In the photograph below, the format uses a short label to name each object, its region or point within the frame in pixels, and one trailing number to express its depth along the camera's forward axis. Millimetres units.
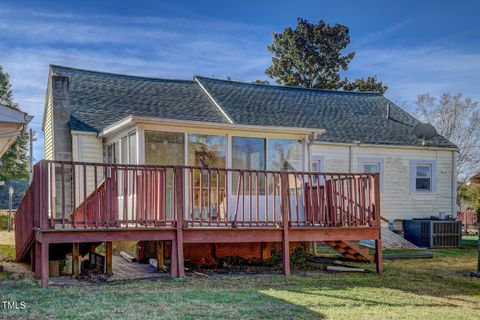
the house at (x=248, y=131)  11094
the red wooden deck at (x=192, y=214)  8453
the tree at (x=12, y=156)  37250
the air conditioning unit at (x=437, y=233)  16422
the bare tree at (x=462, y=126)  31422
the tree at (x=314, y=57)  34969
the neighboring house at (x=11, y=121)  8344
